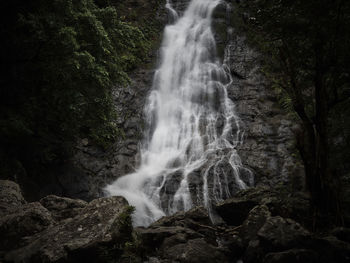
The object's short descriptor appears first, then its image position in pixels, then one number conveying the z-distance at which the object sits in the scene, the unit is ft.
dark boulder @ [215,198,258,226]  31.32
